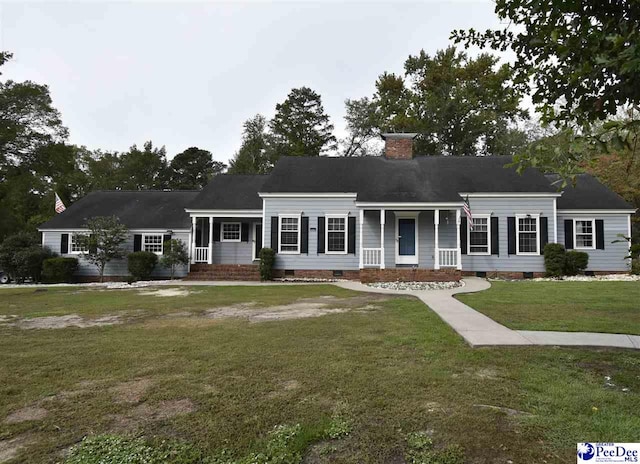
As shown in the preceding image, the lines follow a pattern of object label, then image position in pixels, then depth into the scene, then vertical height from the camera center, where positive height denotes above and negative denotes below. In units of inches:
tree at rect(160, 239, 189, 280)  683.4 -13.0
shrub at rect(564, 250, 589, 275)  636.7 -24.4
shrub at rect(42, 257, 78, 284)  709.9 -40.2
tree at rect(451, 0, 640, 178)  103.3 +58.6
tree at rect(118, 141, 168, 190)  1598.2 +351.4
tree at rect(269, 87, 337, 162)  1465.3 +499.1
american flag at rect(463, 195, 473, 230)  612.4 +54.4
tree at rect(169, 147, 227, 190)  1732.3 +372.1
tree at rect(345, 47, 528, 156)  1168.2 +445.5
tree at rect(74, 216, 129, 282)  693.9 +15.4
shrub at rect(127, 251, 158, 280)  697.0 -28.4
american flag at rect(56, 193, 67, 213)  842.8 +97.7
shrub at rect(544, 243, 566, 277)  633.6 -20.8
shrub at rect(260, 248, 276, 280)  649.6 -26.8
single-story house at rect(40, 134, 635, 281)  660.1 +46.4
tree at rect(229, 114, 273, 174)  1472.7 +396.0
